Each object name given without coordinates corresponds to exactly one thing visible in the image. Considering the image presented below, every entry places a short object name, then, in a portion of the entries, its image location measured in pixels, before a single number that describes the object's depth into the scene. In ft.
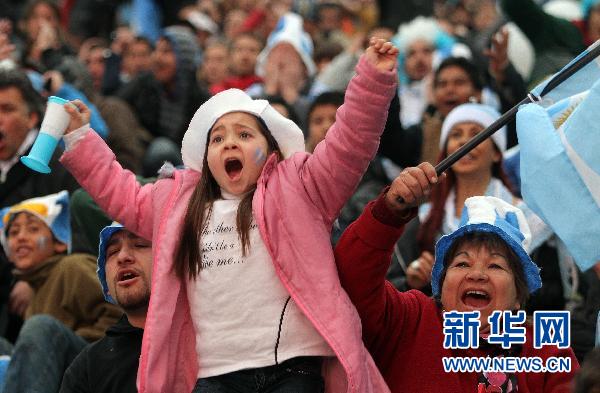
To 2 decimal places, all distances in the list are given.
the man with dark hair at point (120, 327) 37.32
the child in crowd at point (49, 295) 39.06
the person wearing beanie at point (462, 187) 43.19
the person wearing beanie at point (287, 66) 64.13
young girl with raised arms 31.94
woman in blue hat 32.32
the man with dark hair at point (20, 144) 51.19
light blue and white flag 32.09
